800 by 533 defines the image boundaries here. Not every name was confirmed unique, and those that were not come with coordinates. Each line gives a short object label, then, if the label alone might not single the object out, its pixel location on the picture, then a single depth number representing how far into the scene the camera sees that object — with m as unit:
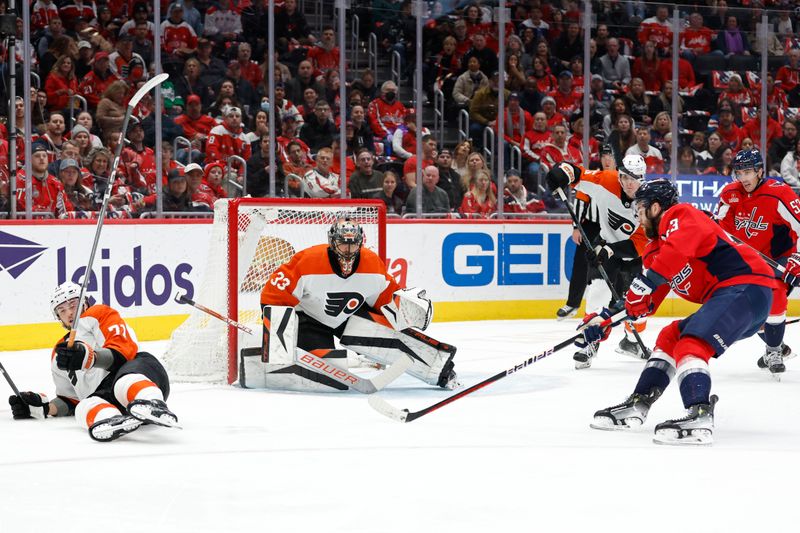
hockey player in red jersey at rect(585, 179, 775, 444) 8.09
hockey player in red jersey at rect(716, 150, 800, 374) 12.76
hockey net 11.48
